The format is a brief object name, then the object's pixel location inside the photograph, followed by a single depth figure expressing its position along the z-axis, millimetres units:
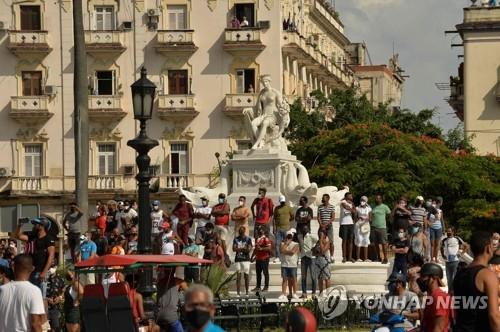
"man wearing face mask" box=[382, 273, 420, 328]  17516
